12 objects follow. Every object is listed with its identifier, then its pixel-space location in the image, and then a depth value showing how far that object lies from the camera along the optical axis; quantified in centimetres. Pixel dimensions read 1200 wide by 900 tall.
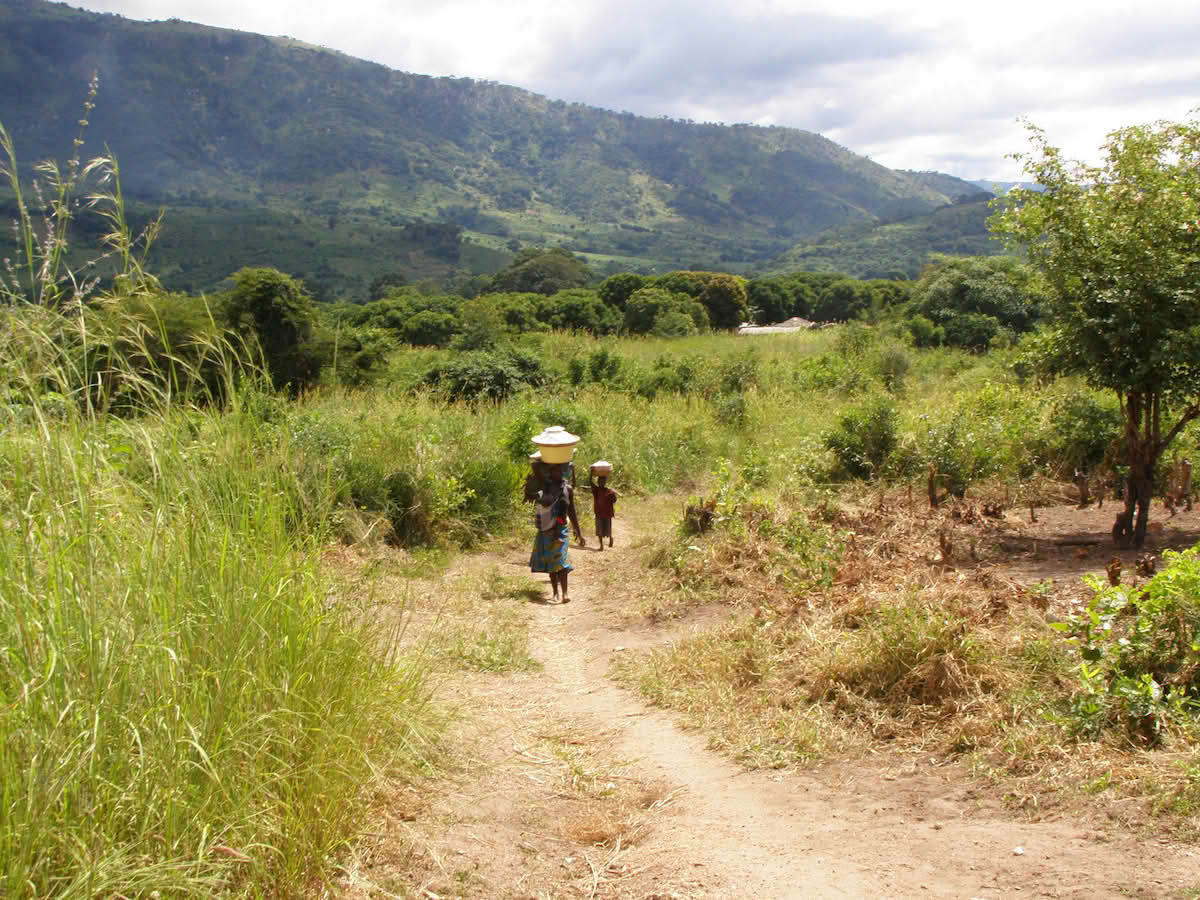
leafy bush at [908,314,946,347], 2280
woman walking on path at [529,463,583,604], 752
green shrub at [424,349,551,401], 1526
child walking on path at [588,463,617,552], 952
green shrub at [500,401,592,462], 1111
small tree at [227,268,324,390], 1517
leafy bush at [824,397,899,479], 1086
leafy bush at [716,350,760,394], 1761
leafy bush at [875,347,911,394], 1806
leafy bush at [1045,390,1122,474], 992
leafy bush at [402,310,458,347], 2805
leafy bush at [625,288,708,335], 3372
